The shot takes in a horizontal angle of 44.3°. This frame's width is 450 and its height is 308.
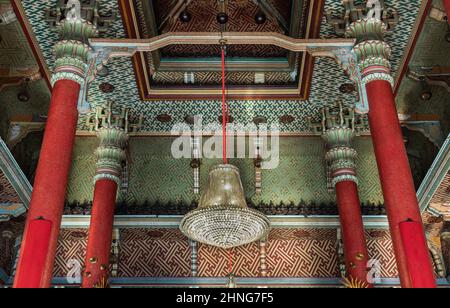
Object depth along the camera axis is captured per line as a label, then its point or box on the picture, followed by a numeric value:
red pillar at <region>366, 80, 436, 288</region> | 6.15
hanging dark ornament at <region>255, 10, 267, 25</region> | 10.07
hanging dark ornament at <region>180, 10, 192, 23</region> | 9.86
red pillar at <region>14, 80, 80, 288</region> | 6.02
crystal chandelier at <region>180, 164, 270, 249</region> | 6.66
